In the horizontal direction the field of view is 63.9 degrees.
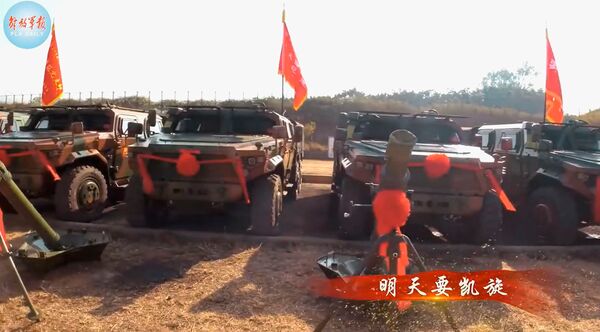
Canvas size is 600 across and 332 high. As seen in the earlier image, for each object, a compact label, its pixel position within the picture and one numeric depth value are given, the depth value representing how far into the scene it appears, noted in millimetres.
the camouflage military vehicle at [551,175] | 5879
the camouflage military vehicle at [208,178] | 5516
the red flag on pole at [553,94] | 12297
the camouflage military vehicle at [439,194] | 5238
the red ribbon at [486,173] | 5195
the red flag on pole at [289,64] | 14383
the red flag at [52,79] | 13383
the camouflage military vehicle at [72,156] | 6402
